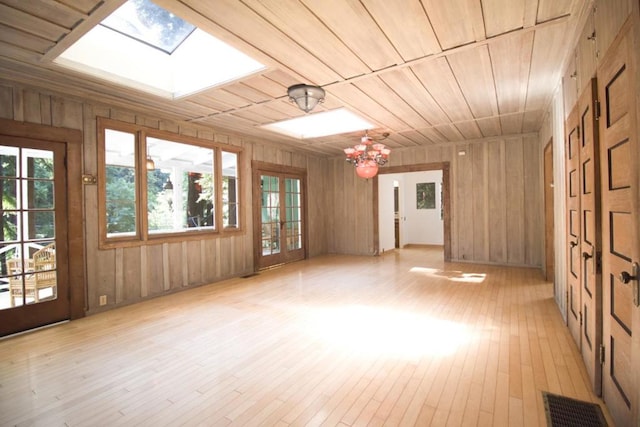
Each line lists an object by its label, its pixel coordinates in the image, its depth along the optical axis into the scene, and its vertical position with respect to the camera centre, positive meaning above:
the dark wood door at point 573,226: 2.59 -0.17
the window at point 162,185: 4.32 +0.54
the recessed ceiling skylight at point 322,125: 5.32 +1.65
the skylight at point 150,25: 3.37 +2.22
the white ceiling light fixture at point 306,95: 3.46 +1.34
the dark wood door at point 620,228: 1.45 -0.12
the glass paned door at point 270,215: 6.81 -0.04
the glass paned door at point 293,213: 7.50 -0.01
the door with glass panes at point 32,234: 3.37 -0.19
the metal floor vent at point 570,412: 1.82 -1.27
